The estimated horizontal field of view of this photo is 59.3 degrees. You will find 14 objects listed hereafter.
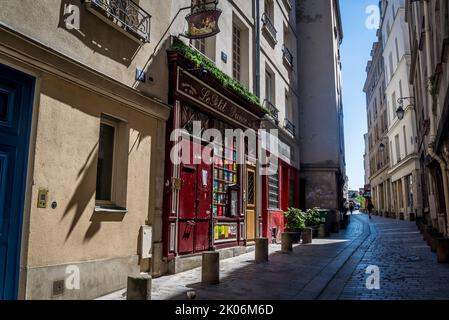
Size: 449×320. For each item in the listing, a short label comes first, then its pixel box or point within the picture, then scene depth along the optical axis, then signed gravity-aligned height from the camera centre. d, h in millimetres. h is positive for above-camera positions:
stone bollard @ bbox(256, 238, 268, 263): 9352 -721
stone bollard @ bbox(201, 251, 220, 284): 6723 -843
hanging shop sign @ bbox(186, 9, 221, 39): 8094 +4025
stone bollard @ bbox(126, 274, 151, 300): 4667 -820
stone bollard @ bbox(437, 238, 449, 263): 8875 -716
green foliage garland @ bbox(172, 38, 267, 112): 8188 +3468
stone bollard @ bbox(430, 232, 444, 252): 10664 -558
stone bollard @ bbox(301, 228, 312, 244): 13828 -605
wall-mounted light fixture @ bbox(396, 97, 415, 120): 18359 +4923
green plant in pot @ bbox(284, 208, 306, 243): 14172 -120
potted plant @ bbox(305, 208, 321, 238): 16312 -55
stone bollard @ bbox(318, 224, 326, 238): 16298 -506
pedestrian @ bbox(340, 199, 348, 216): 23388 +589
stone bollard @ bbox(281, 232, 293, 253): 11234 -687
